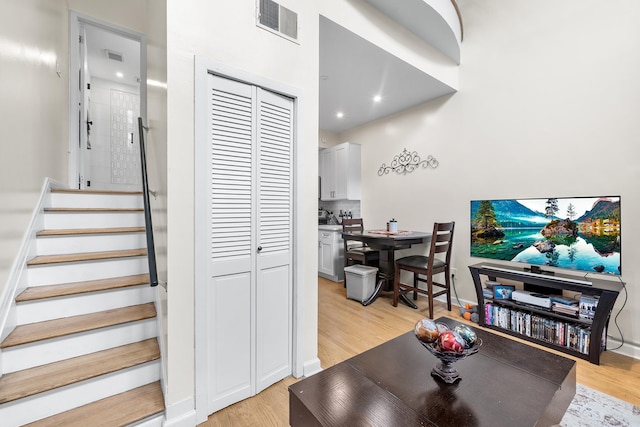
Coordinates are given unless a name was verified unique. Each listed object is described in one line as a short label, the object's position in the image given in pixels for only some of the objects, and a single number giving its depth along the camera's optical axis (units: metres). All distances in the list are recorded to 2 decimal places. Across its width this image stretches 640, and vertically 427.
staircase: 1.35
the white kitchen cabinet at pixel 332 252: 4.35
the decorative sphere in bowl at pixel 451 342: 1.02
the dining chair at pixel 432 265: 2.91
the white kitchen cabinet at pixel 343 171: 4.60
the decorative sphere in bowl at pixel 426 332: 1.07
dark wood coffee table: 0.93
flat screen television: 2.15
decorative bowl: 1.03
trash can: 3.33
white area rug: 1.49
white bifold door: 1.56
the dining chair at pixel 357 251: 3.79
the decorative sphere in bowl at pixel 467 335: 1.09
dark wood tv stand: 1.99
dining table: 3.11
